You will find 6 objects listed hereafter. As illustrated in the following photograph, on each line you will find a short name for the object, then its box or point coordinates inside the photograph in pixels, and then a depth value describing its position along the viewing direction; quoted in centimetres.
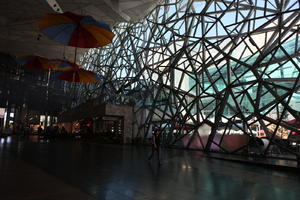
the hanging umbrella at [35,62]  1365
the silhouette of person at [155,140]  963
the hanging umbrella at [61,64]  1475
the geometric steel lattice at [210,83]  1263
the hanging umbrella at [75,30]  873
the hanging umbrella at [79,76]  1252
